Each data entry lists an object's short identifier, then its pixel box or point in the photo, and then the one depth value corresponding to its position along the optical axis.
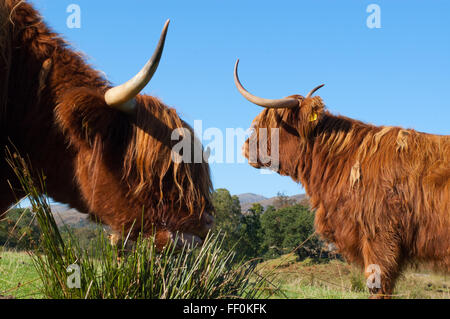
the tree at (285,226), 19.55
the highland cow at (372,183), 3.77
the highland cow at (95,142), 2.35
